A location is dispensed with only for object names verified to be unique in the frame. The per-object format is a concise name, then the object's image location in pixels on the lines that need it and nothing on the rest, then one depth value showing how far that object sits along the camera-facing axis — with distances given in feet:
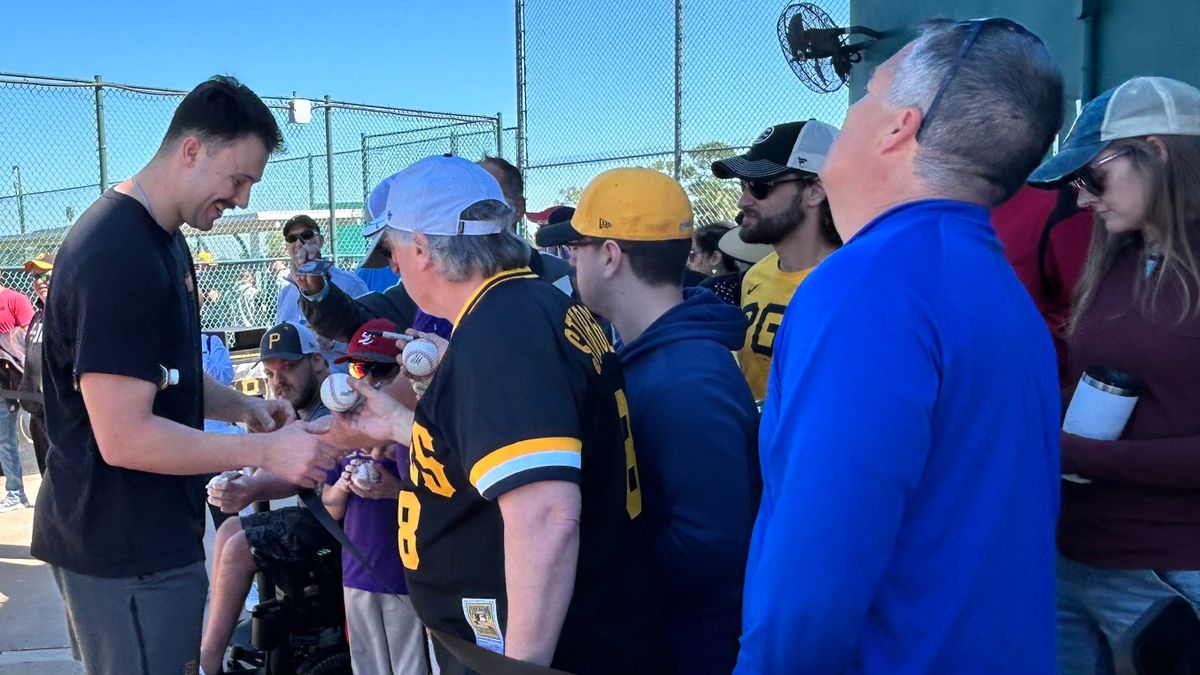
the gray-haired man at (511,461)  5.50
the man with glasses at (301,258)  17.79
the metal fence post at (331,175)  34.35
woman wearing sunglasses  6.88
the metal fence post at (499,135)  36.37
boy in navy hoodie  6.77
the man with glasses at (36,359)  18.66
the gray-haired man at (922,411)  3.66
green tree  27.40
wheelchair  13.21
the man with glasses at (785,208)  11.55
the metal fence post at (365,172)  36.68
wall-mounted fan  18.69
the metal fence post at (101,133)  28.14
